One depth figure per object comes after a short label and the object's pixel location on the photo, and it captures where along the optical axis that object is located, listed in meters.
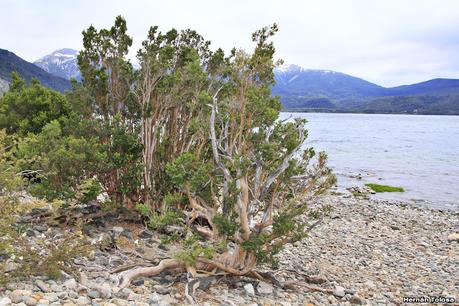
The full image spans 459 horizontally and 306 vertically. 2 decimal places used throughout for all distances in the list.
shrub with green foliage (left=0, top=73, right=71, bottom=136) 17.94
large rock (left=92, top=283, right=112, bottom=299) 6.99
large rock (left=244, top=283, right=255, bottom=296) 8.88
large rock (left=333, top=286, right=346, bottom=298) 9.94
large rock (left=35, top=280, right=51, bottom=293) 6.79
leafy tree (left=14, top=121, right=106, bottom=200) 10.55
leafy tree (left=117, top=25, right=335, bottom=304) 9.09
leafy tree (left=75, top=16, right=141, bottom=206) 12.09
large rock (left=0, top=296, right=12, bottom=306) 5.82
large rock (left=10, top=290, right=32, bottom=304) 6.07
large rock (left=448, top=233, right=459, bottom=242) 18.84
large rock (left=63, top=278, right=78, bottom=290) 7.09
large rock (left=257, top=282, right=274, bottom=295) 9.13
